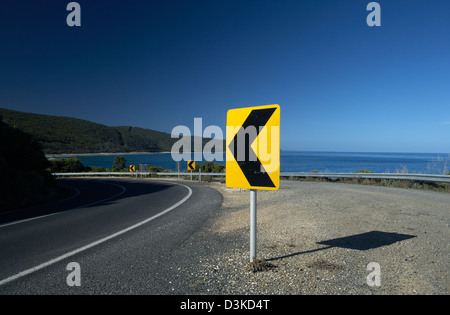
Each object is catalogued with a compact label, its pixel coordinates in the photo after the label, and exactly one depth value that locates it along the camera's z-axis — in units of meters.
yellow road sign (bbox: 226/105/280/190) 3.32
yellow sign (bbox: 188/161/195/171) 25.33
